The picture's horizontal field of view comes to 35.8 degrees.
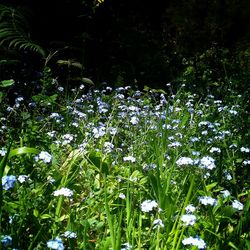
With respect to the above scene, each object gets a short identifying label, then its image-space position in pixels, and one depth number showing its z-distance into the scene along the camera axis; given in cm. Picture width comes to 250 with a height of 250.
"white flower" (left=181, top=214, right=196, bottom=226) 46
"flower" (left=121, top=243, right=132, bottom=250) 45
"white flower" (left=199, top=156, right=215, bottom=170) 58
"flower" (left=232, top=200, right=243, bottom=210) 53
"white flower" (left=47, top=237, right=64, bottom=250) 40
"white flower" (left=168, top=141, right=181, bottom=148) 68
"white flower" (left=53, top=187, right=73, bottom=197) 48
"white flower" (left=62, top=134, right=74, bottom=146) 68
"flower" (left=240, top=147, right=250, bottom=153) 71
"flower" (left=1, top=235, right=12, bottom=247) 41
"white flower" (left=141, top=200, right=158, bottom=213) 48
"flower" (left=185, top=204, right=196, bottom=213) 48
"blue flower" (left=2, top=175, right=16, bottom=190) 44
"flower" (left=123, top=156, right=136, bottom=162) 60
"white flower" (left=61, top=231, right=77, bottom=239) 44
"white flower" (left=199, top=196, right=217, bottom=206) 49
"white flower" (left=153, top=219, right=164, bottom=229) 46
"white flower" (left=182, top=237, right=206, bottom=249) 43
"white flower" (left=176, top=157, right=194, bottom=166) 58
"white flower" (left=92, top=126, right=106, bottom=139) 70
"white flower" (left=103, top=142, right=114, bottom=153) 67
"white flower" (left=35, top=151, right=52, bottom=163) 52
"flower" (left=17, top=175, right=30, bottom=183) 49
